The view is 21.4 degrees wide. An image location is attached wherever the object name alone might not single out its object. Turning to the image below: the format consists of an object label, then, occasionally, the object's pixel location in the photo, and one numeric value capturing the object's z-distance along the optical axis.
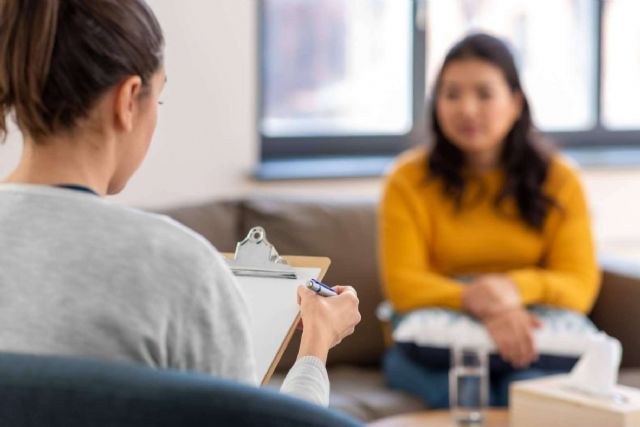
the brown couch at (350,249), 4.05
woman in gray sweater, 1.38
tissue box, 2.92
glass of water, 3.23
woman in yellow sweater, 3.92
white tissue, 3.01
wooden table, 3.14
